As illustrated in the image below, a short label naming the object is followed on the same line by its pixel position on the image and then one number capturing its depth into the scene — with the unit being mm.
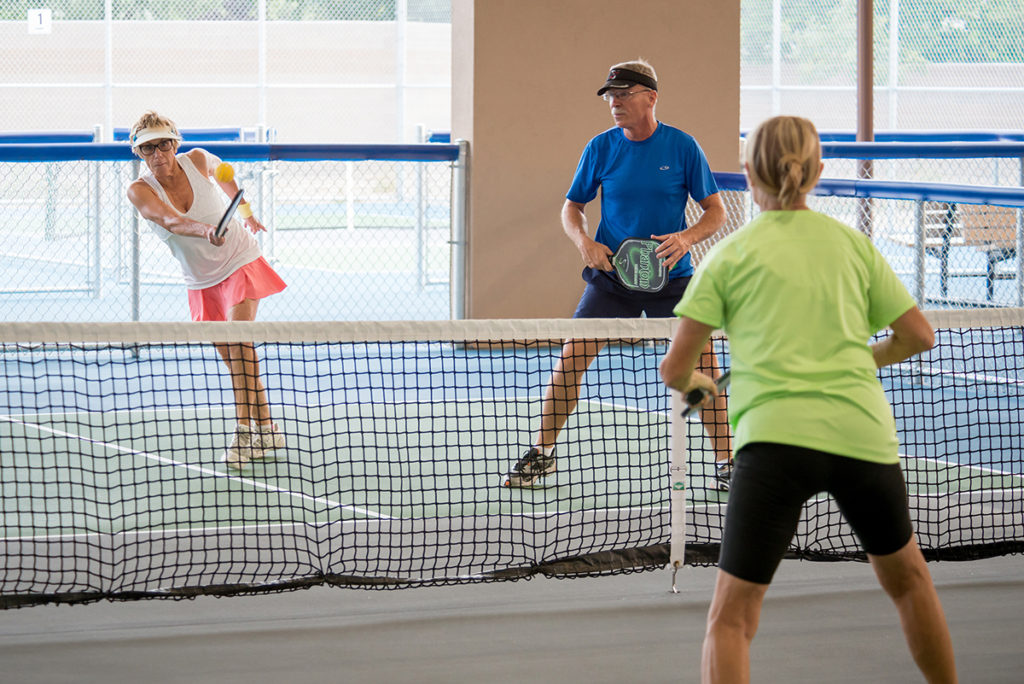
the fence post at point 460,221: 15218
